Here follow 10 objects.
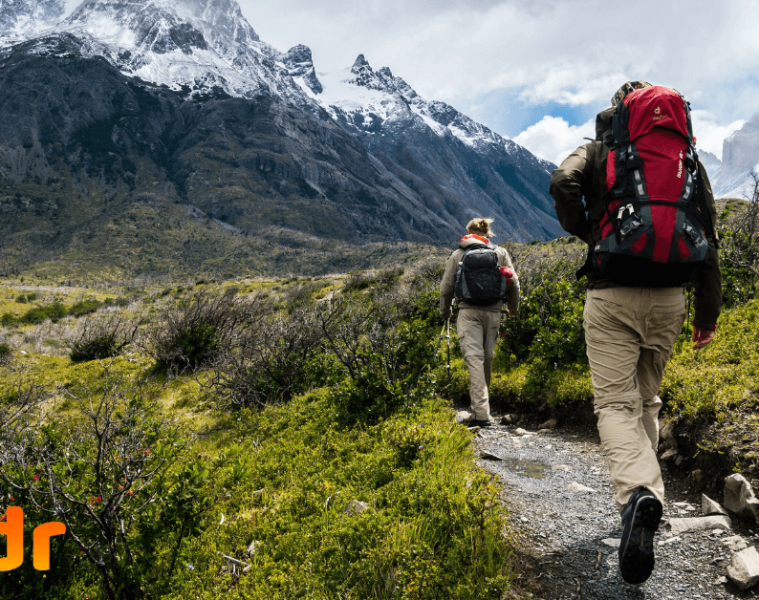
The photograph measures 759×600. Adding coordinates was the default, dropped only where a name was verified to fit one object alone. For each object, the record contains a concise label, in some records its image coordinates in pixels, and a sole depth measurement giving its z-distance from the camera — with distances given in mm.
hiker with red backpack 2400
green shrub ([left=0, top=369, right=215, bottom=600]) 2365
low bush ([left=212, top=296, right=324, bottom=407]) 7152
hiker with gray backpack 5207
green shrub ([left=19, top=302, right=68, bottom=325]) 22609
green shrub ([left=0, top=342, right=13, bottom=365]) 10953
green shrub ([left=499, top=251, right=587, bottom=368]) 5879
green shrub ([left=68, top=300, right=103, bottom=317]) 24672
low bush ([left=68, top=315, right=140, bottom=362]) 11062
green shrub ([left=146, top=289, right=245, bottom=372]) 9586
